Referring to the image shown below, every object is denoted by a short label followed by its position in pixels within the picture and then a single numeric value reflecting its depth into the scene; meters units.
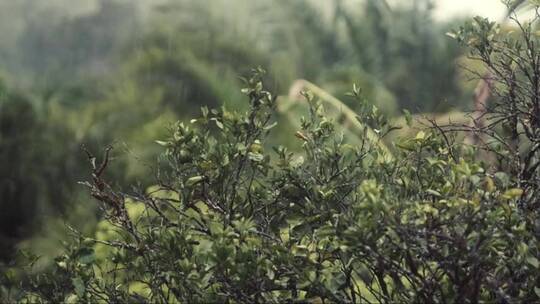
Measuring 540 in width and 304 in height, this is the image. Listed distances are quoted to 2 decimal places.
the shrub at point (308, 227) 5.16
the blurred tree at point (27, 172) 35.47
